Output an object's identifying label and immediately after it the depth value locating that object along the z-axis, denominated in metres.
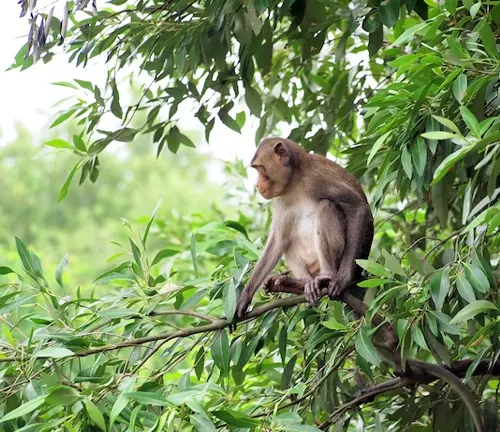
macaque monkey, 10.28
